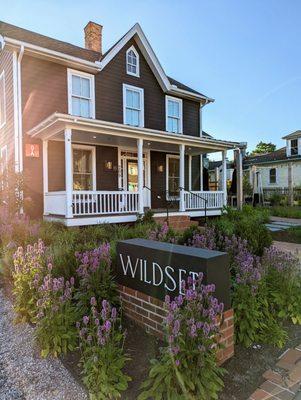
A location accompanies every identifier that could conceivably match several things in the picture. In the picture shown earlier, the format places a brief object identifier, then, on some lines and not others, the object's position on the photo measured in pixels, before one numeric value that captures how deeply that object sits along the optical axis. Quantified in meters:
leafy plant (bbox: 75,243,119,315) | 3.18
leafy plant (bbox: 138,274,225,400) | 2.13
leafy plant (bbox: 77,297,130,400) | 2.27
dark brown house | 9.80
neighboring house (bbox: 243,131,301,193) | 27.33
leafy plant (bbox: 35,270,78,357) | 2.88
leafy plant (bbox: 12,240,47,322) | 3.48
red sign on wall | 10.13
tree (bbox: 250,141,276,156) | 63.26
